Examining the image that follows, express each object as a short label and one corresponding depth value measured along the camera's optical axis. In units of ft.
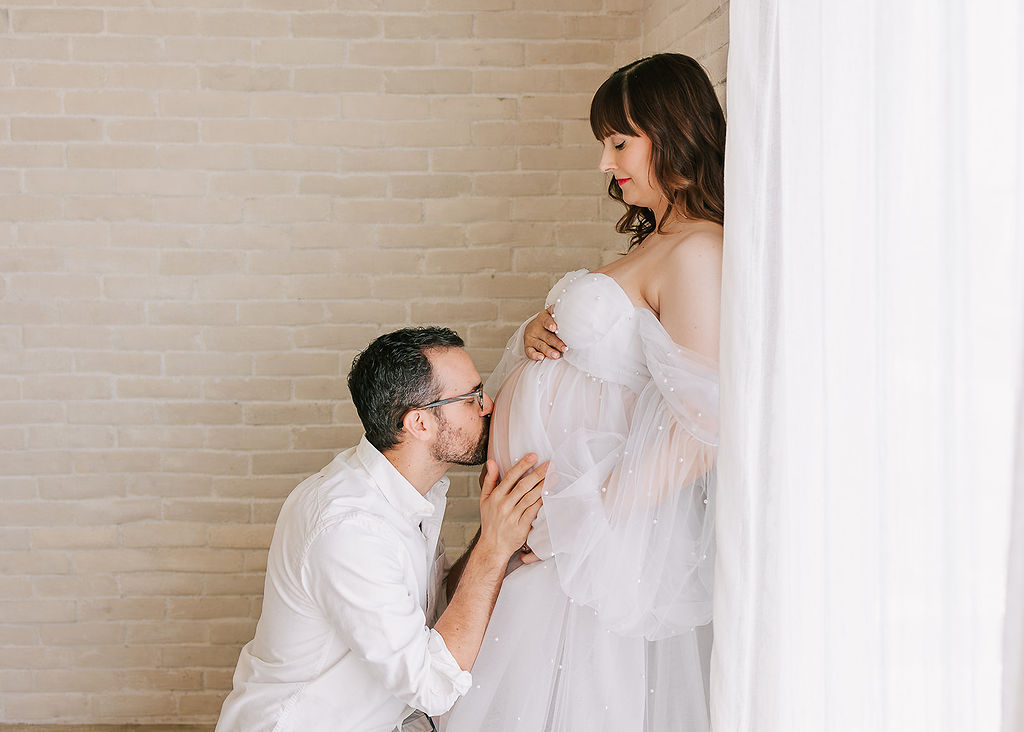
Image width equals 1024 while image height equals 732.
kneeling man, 5.77
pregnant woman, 5.39
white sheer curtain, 3.16
